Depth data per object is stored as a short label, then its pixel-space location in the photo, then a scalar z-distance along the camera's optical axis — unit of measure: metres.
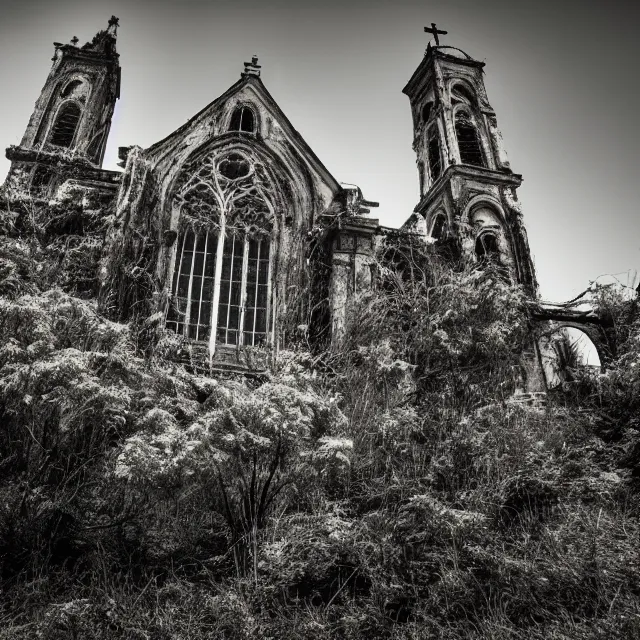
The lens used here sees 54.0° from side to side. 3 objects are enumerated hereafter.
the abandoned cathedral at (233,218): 14.57
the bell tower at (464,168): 19.45
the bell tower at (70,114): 17.36
